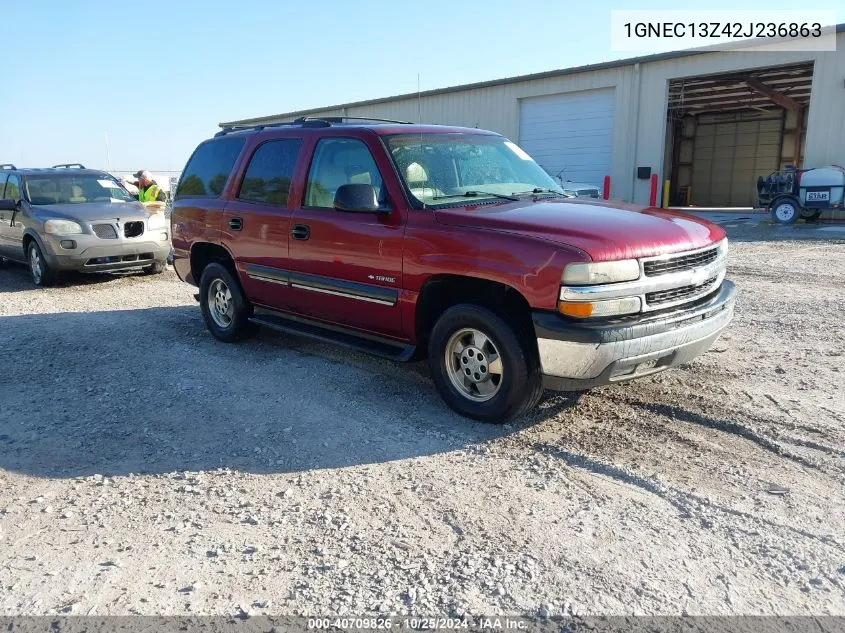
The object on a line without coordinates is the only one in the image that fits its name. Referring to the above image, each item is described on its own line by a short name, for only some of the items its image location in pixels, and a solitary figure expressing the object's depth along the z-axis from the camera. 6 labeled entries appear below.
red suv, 3.77
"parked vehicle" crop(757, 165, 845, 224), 16.59
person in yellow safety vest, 12.03
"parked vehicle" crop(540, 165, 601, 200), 16.34
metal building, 17.97
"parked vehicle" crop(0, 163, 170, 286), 9.74
